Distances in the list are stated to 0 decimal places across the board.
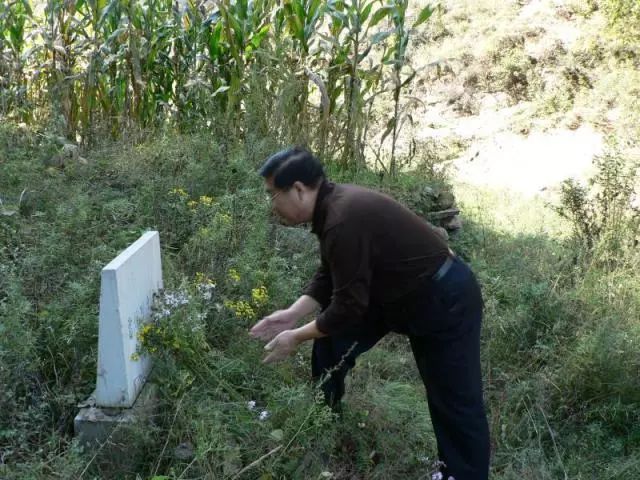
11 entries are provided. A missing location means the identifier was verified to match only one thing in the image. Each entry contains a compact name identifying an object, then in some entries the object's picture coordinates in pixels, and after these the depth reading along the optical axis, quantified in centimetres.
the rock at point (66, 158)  577
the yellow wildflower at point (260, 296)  388
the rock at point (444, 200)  701
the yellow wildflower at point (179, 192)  494
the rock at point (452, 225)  705
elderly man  292
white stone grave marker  296
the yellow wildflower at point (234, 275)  400
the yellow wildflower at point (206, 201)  484
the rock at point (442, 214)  684
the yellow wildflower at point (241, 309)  381
